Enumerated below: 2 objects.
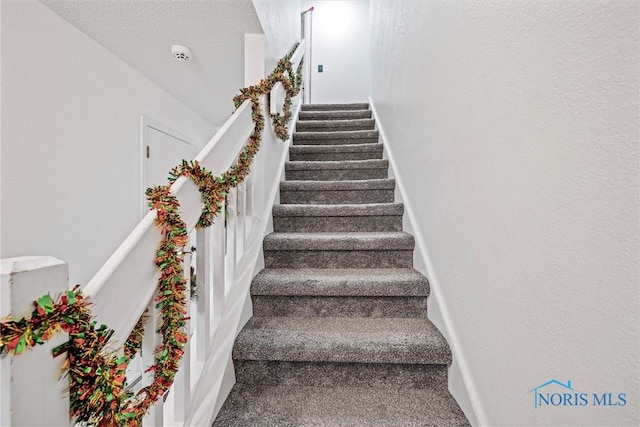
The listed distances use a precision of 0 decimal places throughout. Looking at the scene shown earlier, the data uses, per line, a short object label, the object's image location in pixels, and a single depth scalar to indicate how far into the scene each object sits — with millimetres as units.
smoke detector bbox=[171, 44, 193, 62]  1820
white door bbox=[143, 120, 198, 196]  2258
